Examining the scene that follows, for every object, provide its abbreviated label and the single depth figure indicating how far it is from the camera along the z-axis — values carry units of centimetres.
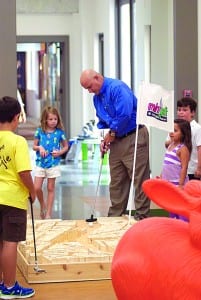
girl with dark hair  705
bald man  790
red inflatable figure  273
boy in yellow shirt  518
